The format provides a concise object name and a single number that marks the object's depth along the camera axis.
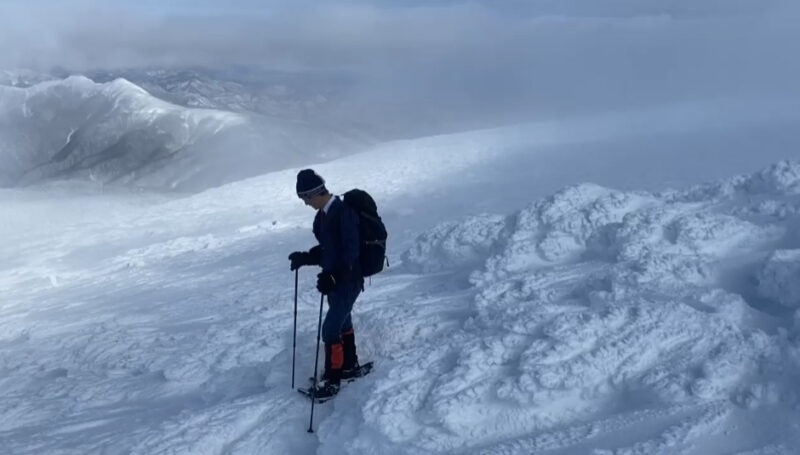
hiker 5.85
